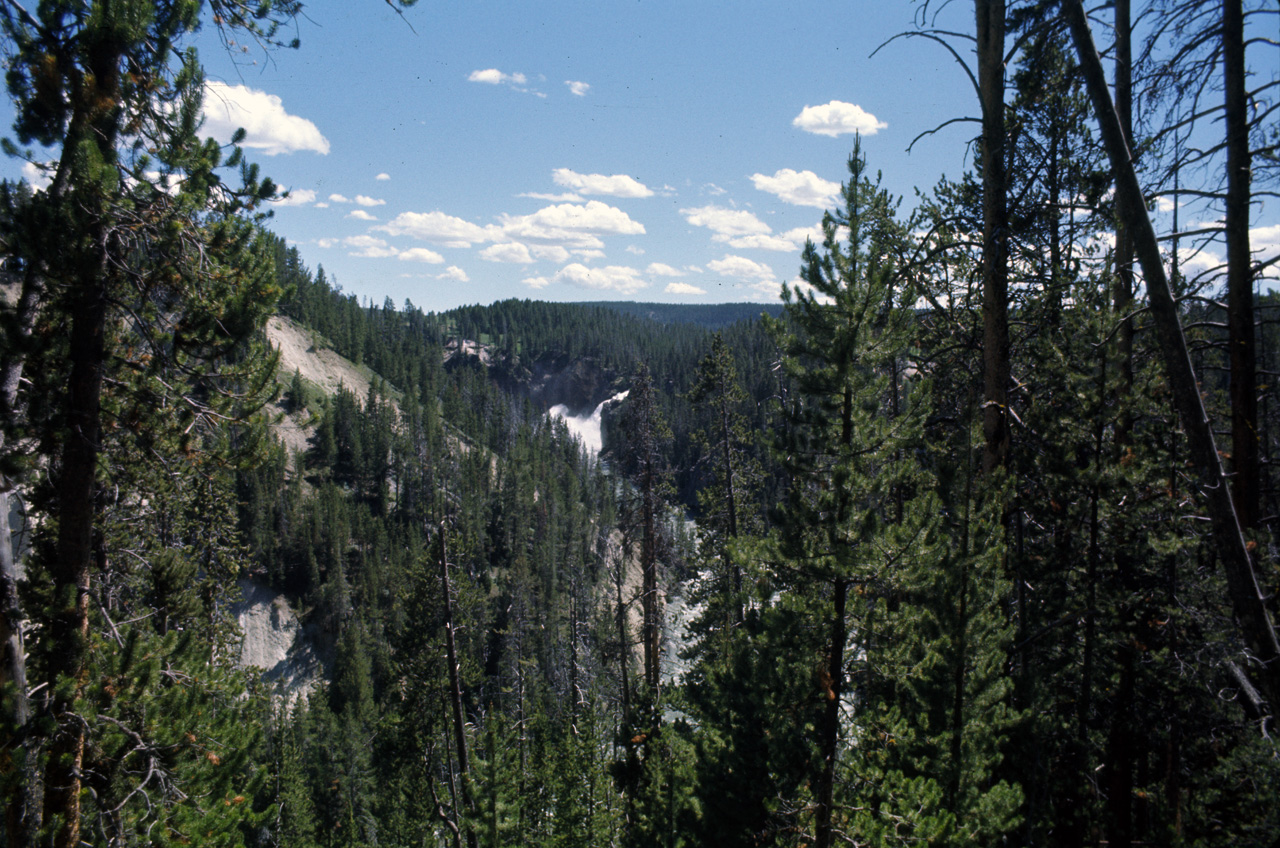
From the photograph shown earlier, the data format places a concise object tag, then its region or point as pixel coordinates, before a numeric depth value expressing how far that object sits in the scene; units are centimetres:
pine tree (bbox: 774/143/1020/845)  645
